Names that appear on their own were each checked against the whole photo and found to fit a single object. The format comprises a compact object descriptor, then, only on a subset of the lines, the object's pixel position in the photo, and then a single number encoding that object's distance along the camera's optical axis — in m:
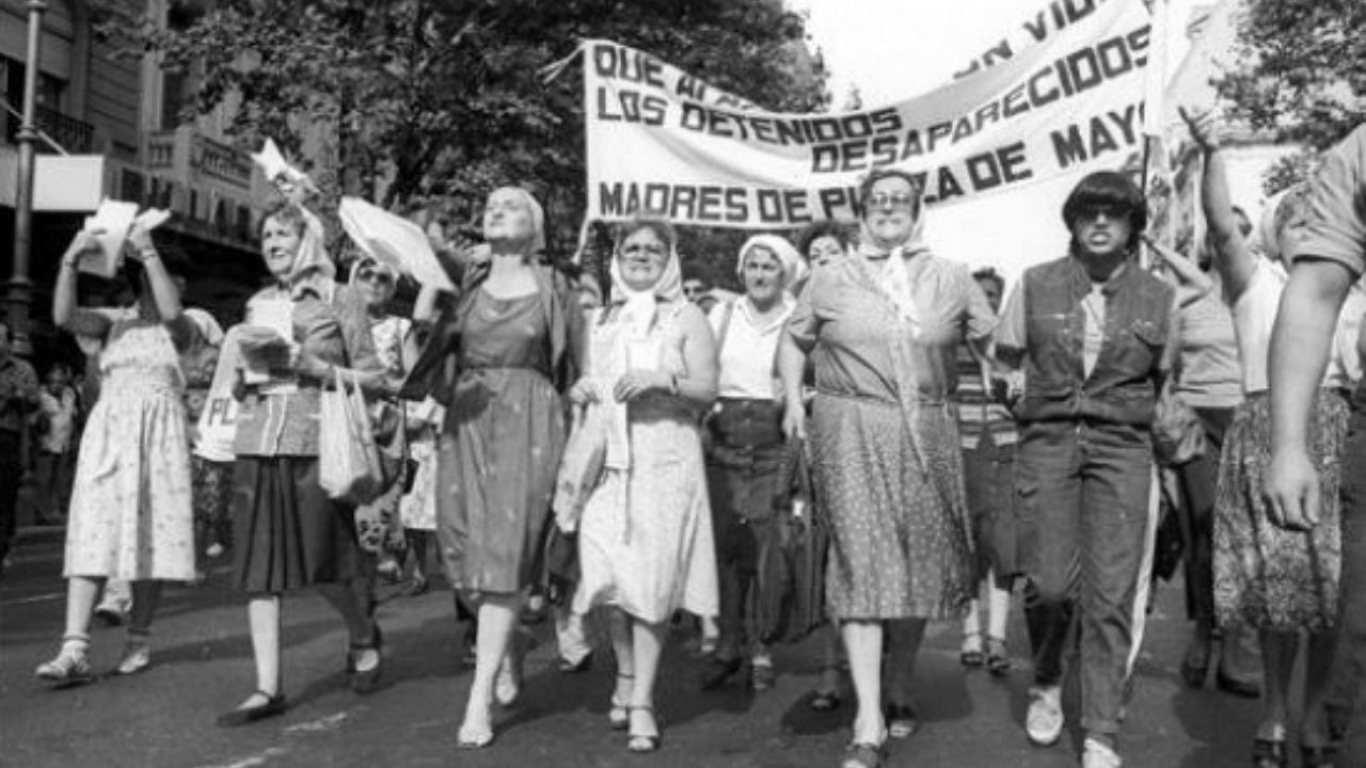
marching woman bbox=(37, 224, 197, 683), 6.47
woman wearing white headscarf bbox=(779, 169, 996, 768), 5.21
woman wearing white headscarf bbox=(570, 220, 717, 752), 5.52
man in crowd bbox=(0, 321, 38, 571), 9.95
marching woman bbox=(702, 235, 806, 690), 6.85
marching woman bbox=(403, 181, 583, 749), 5.56
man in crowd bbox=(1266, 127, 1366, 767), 2.80
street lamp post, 15.99
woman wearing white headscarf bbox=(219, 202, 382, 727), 5.84
